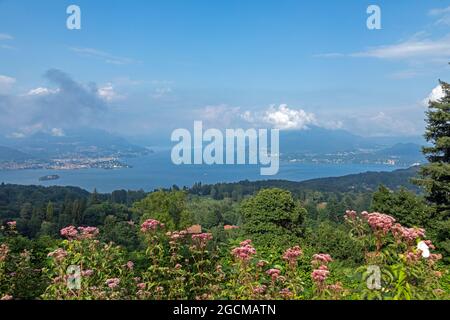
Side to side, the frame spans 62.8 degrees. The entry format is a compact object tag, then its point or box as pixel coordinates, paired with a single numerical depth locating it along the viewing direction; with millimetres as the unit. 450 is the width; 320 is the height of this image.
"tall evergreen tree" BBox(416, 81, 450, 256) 11609
